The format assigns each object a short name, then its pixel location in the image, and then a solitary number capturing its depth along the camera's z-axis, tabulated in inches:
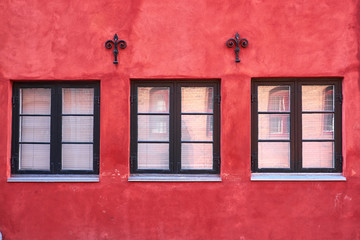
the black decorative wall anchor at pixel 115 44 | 156.7
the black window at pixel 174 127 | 162.1
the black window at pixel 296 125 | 160.4
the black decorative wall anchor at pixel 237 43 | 154.7
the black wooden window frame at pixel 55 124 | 162.7
